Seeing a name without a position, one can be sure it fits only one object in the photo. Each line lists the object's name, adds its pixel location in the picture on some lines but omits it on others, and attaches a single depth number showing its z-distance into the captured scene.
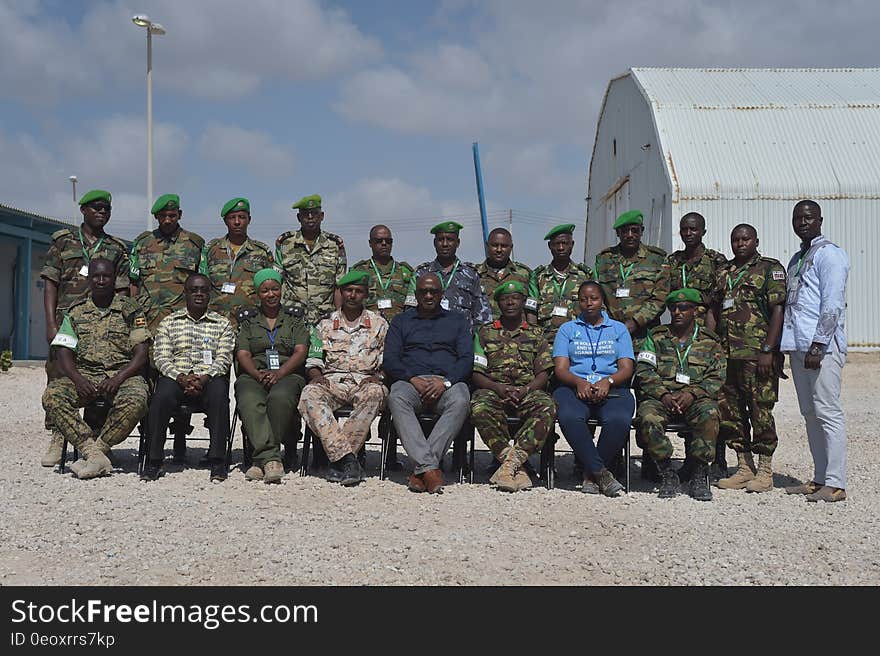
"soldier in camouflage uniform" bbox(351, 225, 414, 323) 7.39
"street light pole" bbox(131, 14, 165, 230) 16.62
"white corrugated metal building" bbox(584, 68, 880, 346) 15.73
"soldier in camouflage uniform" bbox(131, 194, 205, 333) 6.99
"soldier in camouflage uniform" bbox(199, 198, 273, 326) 7.14
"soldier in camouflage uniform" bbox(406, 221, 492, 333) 7.26
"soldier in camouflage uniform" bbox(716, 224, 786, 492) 6.23
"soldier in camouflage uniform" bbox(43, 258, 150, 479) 6.27
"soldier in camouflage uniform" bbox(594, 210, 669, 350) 6.90
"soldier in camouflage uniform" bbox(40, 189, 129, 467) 6.80
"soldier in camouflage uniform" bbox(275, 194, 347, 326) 7.38
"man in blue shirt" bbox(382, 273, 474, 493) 6.08
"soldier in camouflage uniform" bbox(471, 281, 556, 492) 6.04
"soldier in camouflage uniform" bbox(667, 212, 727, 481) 6.73
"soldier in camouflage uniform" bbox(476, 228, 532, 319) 7.35
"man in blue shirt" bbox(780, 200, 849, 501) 5.84
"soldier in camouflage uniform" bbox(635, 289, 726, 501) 6.01
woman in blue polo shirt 6.02
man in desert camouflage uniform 6.21
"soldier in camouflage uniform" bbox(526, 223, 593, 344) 7.08
